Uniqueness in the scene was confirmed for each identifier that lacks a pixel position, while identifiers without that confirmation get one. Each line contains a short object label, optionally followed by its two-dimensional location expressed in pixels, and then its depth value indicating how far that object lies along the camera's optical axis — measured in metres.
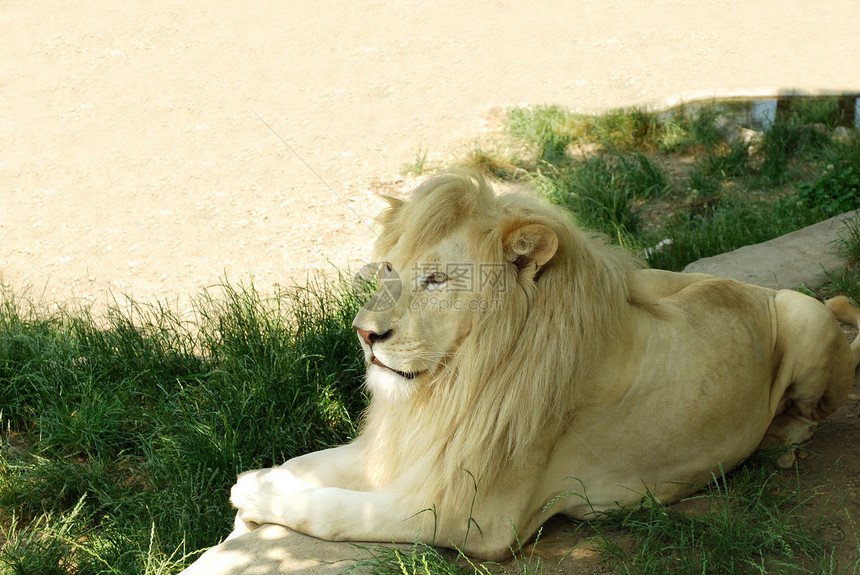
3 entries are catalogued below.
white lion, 2.98
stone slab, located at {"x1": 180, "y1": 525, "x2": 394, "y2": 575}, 2.99
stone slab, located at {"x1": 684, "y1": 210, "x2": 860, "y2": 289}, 5.21
